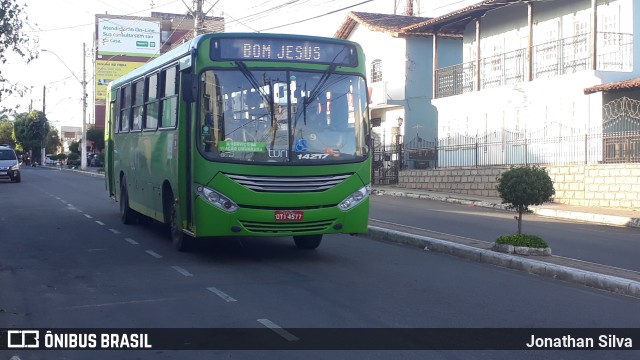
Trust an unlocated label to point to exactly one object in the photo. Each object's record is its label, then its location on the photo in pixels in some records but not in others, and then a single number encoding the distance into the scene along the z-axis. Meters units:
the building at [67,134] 129.95
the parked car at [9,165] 39.81
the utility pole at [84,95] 57.48
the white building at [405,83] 38.69
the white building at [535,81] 25.69
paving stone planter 12.43
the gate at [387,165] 36.34
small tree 12.52
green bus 11.23
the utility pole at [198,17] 30.00
